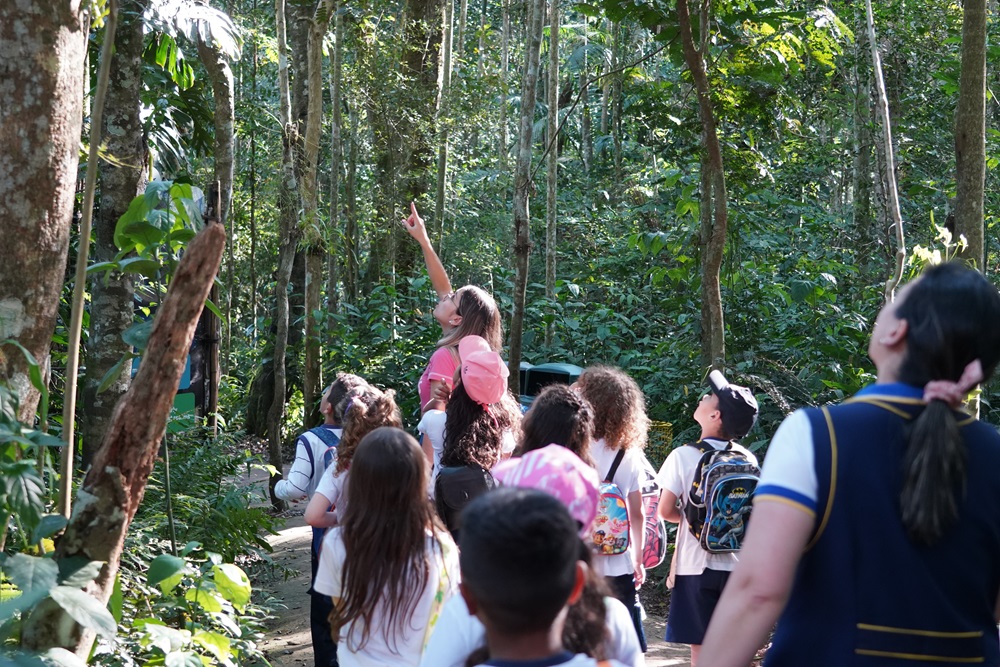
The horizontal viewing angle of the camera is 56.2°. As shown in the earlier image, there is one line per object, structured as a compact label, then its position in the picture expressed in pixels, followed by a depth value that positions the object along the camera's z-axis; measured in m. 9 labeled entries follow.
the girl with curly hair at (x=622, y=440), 4.36
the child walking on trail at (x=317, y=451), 4.92
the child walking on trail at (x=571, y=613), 2.04
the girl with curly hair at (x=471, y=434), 4.20
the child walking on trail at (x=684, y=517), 4.29
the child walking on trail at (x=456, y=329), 5.09
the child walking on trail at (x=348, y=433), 4.27
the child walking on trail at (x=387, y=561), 3.01
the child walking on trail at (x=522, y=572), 1.78
